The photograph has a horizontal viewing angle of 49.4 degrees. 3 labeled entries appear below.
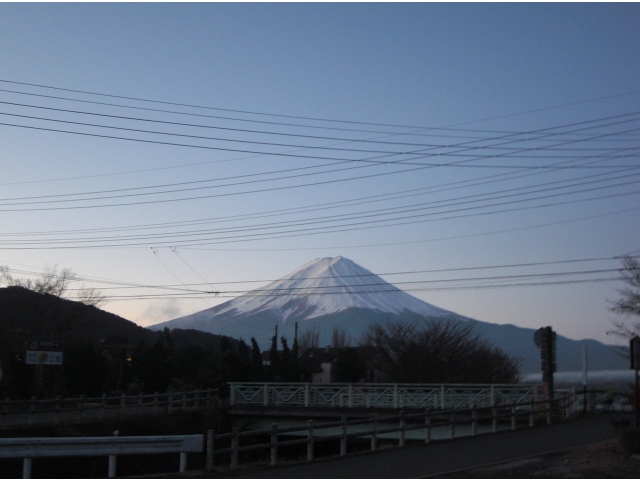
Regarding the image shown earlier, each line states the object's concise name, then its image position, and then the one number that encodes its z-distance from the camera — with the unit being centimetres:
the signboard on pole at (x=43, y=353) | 4278
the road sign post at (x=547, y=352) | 2738
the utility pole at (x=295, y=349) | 6750
